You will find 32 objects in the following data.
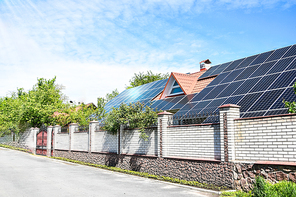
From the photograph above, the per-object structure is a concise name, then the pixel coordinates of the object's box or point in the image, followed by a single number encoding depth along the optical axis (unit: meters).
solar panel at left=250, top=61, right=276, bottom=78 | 14.48
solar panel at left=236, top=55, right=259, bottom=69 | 17.25
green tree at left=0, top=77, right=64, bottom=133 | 33.38
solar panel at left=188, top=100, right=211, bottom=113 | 14.20
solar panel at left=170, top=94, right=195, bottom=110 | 17.15
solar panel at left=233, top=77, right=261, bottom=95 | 13.52
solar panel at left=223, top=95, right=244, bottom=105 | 12.82
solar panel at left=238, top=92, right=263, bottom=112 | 11.85
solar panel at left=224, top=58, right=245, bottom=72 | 18.33
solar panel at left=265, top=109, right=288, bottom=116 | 10.09
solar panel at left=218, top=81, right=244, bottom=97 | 14.32
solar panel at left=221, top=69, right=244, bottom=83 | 16.26
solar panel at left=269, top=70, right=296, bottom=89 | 11.89
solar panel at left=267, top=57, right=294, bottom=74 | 13.62
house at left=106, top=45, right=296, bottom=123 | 11.48
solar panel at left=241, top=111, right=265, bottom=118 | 10.75
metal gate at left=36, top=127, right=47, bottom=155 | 29.86
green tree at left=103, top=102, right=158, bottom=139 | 15.59
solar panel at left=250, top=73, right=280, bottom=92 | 12.75
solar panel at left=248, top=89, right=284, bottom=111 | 11.12
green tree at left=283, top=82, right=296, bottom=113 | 9.49
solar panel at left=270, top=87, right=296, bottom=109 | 10.53
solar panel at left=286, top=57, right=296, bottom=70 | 13.08
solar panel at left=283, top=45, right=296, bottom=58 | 14.65
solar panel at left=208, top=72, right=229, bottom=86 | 17.08
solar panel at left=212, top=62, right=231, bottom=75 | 19.72
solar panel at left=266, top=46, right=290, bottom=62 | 15.39
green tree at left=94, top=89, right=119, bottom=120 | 23.83
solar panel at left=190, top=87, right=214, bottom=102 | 16.05
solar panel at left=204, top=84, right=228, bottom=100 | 15.15
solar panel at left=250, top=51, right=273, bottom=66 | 16.31
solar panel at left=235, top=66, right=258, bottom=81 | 15.38
